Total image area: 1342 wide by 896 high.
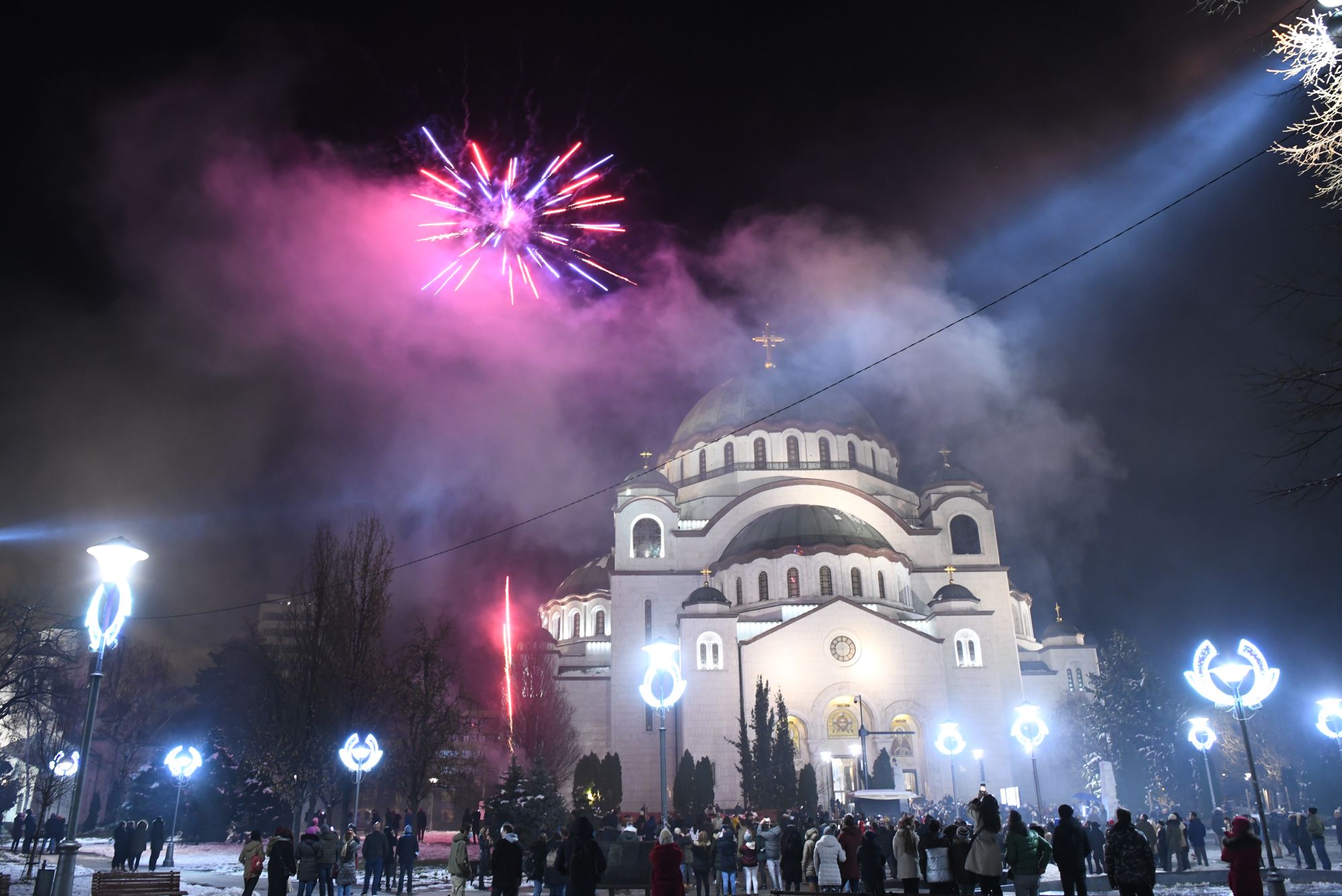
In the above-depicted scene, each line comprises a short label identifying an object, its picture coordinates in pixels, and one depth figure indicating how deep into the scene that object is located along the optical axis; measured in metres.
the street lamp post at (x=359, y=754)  19.58
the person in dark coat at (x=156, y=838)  21.02
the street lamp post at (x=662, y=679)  17.77
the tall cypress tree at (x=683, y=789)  33.72
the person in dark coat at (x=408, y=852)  16.16
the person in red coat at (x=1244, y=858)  9.44
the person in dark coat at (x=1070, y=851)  10.56
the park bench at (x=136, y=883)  11.53
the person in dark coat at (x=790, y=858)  14.70
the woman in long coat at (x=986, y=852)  9.76
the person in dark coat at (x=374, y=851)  15.84
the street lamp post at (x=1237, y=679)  13.69
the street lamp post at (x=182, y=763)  22.86
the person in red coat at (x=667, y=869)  9.80
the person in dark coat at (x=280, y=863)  12.23
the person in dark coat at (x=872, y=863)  13.05
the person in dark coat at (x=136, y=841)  19.53
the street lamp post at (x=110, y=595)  11.53
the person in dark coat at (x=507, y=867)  11.18
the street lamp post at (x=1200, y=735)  25.12
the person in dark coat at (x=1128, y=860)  9.00
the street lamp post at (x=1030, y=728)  27.27
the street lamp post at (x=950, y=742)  32.53
